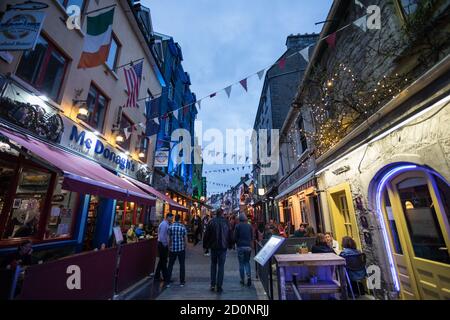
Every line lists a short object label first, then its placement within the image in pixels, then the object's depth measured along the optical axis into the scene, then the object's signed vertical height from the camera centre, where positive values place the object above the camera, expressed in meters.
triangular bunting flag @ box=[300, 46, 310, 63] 6.60 +5.31
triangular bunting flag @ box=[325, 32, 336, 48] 6.30 +5.48
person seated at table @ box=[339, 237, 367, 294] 4.41 -0.89
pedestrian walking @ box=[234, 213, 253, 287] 5.66 -0.52
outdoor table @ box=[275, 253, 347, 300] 3.36 -0.77
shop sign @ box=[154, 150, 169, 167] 13.12 +4.04
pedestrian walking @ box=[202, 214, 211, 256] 19.74 +0.31
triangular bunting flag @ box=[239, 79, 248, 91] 7.44 +4.85
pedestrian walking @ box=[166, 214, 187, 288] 5.43 -0.58
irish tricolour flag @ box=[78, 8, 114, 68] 5.84 +5.01
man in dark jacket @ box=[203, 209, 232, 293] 5.04 -0.48
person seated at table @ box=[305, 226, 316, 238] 7.21 -0.36
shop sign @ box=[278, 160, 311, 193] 9.80 +2.47
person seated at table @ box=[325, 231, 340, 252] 6.28 -0.59
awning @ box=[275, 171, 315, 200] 8.65 +1.83
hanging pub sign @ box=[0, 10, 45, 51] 4.08 +3.88
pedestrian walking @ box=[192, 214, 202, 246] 13.90 -0.25
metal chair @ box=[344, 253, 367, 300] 4.42 -0.85
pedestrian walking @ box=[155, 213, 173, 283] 5.80 -0.69
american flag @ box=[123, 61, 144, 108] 8.08 +5.50
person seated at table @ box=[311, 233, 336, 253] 4.61 -0.53
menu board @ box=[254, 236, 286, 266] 3.30 -0.43
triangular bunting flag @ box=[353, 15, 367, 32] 5.27 +4.92
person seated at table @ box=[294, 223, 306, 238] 7.42 -0.35
